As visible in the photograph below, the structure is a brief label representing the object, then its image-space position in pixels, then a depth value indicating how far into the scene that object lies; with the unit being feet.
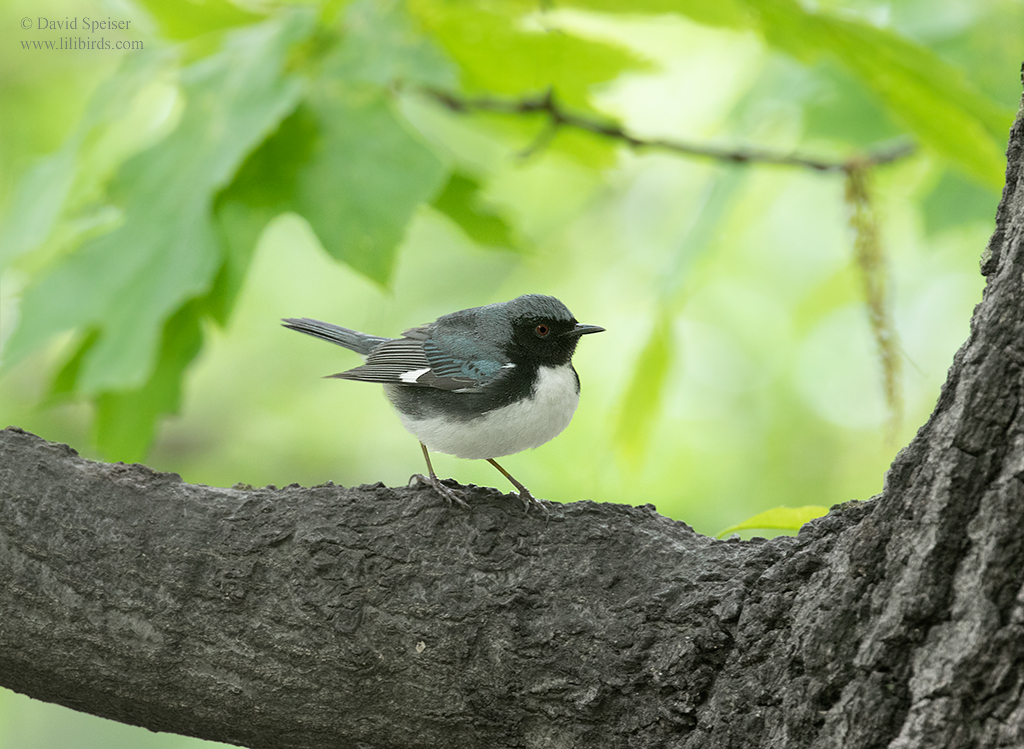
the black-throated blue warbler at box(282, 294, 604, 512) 20.75
